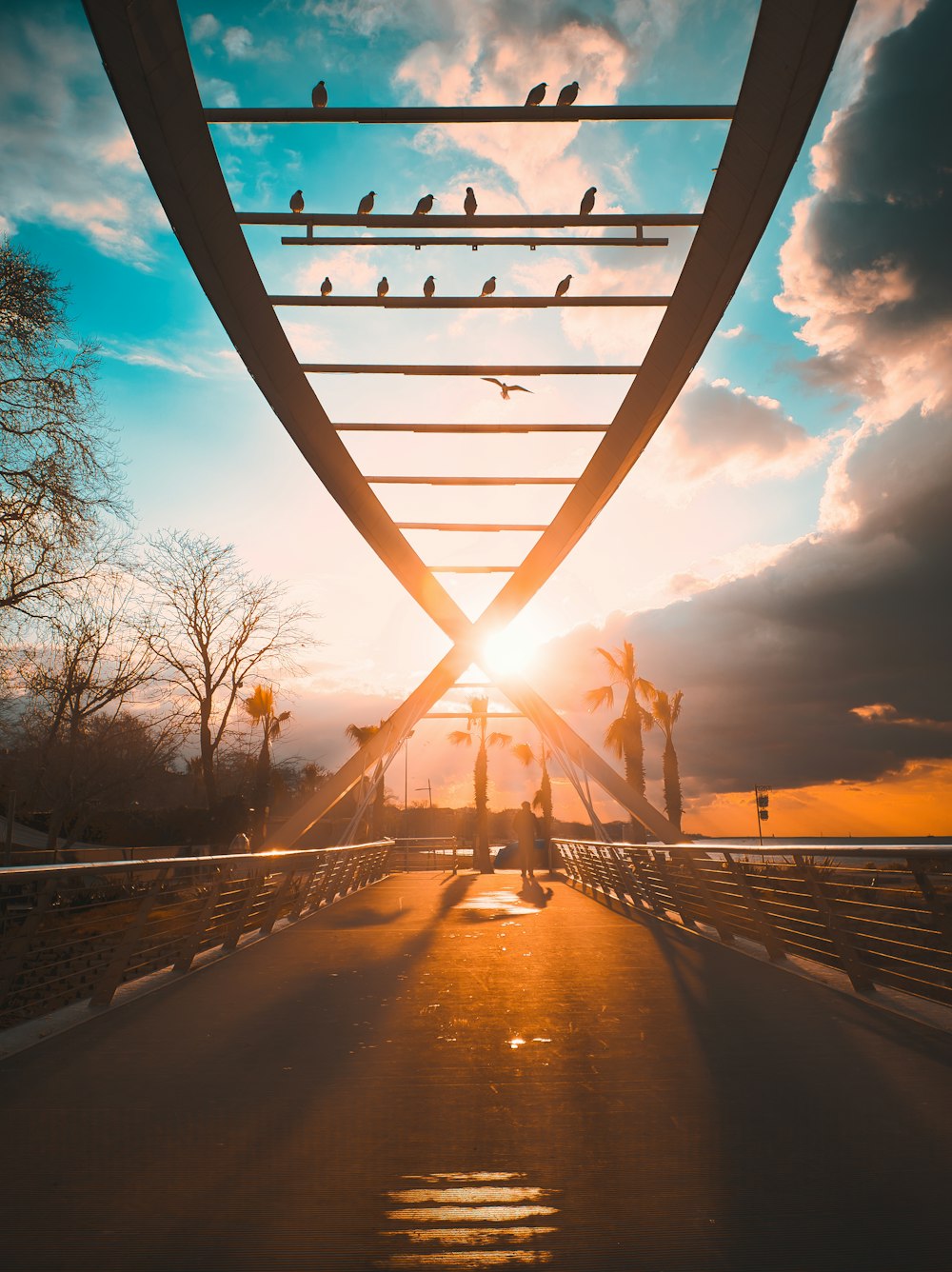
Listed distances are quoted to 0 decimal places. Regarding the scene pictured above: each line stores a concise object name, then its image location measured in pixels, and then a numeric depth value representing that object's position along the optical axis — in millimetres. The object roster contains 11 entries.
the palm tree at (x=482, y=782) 31984
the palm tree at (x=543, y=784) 40562
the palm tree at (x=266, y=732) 30922
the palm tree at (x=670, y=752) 31062
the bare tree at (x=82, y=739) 20656
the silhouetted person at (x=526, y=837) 20688
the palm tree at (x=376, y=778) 22106
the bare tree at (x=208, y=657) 27969
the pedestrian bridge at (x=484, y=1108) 2516
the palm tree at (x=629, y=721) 28328
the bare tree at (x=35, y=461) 11547
